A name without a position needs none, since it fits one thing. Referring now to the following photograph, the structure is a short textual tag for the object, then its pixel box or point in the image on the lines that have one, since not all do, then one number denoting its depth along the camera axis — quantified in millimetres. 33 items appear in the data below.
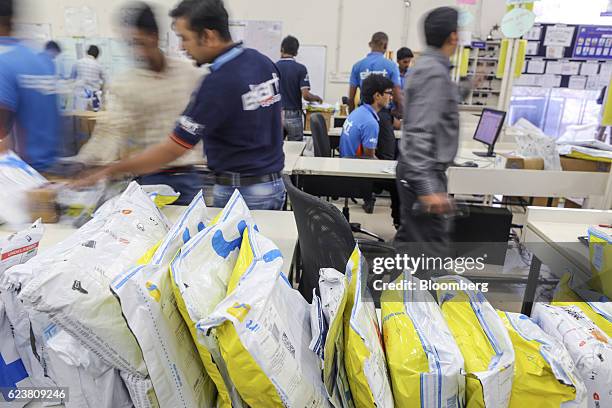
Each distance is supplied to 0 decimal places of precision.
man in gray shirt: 1732
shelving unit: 6387
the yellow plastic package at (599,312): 868
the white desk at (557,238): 1611
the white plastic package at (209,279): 668
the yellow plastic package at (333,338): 700
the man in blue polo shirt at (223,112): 1474
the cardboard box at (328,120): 5012
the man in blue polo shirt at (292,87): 4266
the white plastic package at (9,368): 789
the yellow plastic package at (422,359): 661
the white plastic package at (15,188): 1300
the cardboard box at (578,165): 2844
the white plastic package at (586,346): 713
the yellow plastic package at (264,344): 598
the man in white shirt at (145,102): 1725
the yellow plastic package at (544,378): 656
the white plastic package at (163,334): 625
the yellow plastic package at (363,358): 659
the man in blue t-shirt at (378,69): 4234
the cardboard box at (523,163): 2938
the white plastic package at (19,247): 812
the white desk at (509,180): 2641
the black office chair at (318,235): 1294
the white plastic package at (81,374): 675
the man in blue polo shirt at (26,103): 1501
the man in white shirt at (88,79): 4917
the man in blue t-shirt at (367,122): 3043
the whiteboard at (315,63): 6727
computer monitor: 3166
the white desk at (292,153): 2835
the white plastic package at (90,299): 612
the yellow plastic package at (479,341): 650
